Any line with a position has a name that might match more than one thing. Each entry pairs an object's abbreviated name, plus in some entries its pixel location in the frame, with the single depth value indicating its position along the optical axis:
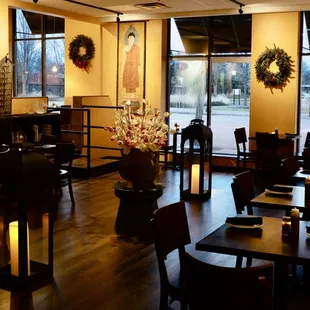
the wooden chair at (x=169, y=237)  3.19
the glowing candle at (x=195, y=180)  7.94
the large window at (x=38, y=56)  13.35
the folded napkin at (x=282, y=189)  4.65
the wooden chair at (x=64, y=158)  7.30
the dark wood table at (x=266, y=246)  2.95
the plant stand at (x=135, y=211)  5.86
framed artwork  11.92
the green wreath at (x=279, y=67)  10.48
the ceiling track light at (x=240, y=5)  9.70
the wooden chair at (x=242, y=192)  4.39
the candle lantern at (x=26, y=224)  4.01
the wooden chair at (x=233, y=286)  2.24
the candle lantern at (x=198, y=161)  7.68
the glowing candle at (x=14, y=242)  4.22
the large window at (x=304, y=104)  10.88
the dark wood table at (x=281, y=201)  4.12
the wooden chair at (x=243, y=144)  10.48
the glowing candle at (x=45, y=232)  4.60
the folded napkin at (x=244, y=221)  3.47
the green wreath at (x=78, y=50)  12.25
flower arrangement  5.57
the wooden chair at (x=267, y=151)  9.74
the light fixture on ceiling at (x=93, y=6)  9.98
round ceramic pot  5.70
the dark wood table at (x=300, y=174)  5.54
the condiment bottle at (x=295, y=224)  3.28
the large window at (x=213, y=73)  11.38
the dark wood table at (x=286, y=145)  9.95
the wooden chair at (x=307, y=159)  6.57
